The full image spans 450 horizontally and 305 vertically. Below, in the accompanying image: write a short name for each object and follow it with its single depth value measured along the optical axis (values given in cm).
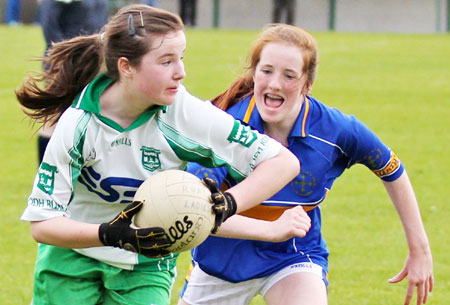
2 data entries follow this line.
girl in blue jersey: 836
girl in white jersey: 683
